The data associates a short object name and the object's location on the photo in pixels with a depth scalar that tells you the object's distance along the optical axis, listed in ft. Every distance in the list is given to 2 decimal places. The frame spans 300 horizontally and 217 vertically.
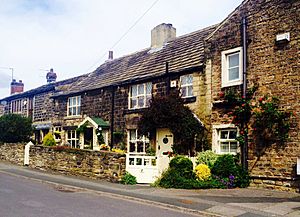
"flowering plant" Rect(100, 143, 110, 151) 69.67
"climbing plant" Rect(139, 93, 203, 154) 56.39
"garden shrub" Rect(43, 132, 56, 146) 82.48
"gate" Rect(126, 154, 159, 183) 52.85
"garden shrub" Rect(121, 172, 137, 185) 52.93
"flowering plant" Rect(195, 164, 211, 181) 49.62
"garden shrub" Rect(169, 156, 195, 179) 50.34
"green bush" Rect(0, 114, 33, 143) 87.25
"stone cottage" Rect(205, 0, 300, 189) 47.09
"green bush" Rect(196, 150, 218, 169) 52.21
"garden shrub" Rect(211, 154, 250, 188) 49.19
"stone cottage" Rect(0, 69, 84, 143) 103.20
